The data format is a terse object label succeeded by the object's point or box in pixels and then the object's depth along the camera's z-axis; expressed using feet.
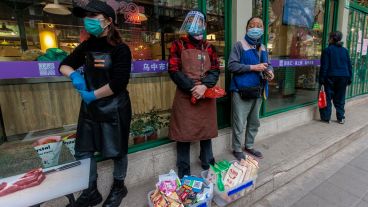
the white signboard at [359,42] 20.80
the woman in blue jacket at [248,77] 9.37
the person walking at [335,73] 14.48
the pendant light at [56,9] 9.19
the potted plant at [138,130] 9.45
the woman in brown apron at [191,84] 7.79
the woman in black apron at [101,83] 6.07
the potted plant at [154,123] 9.88
